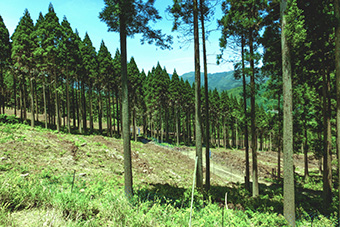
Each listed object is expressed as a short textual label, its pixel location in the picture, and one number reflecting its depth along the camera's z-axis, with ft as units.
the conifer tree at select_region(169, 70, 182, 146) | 131.95
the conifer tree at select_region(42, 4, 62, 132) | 67.97
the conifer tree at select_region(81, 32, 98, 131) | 90.89
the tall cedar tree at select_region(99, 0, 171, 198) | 24.48
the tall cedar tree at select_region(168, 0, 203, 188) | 28.48
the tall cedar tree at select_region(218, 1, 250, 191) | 28.71
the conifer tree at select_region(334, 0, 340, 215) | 17.99
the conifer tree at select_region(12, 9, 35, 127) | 67.77
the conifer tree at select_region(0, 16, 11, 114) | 78.28
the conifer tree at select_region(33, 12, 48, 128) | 67.21
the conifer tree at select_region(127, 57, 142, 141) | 108.13
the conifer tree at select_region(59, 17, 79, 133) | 72.59
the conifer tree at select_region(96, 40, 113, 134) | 95.30
